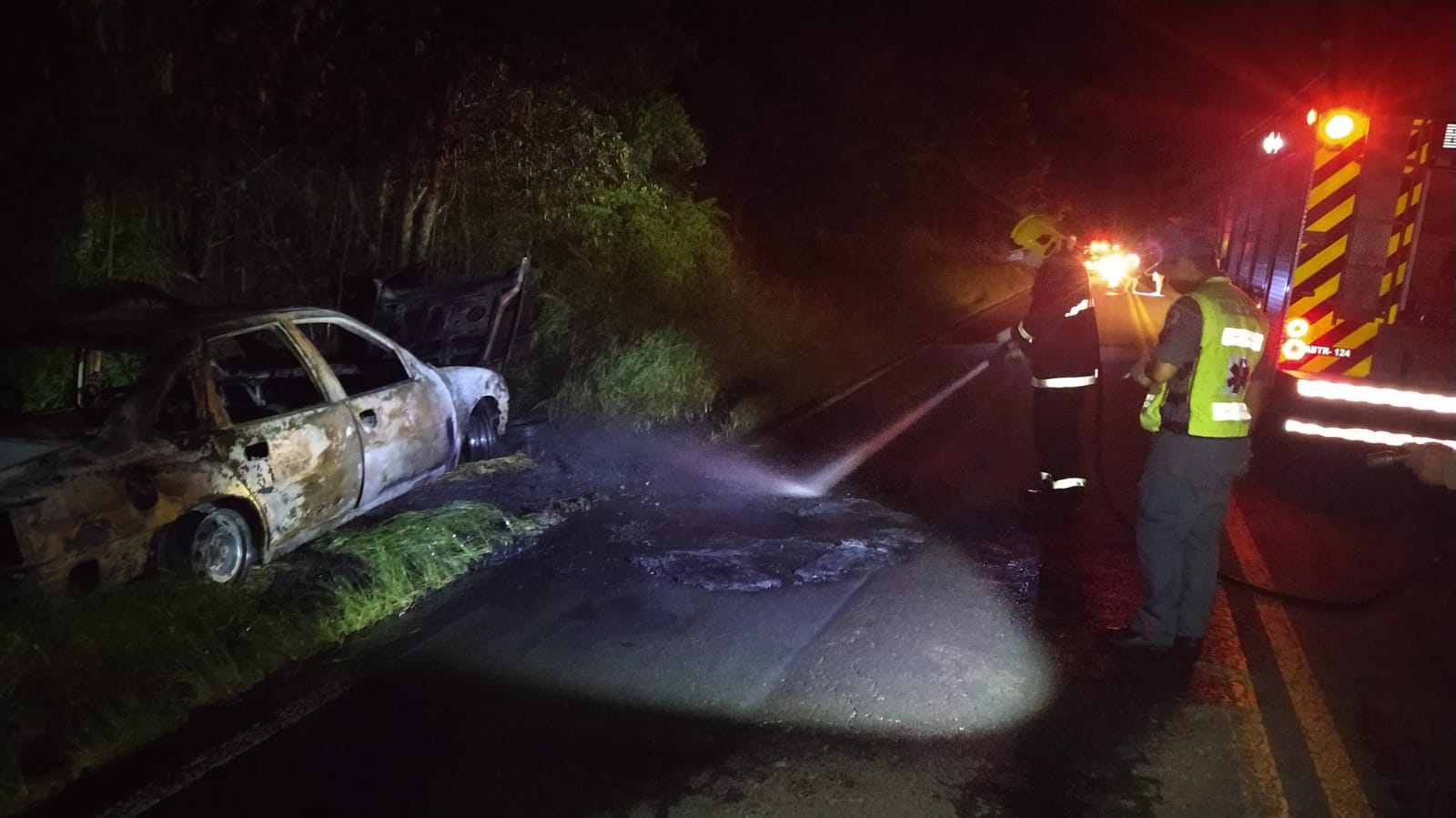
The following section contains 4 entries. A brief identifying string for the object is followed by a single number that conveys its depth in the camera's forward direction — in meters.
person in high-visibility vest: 4.57
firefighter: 6.78
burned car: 4.23
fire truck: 6.62
